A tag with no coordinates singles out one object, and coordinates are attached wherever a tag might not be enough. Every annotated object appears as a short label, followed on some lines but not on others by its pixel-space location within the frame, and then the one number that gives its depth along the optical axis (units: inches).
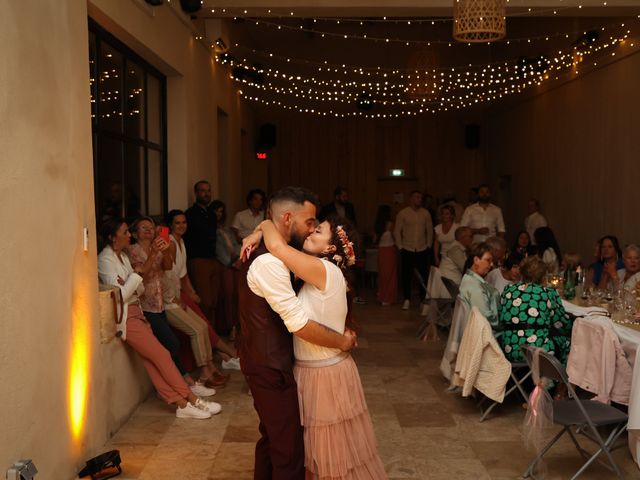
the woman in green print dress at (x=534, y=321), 213.3
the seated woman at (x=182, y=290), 247.9
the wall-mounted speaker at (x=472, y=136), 669.9
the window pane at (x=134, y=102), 260.7
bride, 125.6
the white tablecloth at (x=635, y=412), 160.4
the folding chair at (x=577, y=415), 160.7
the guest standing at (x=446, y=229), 398.6
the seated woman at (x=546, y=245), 337.4
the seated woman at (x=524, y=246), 346.9
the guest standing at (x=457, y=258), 330.0
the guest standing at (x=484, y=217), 403.9
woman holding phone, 227.1
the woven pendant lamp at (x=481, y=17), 259.4
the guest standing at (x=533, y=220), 462.0
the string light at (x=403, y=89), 561.0
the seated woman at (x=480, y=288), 229.3
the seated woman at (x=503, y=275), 275.4
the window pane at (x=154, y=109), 293.7
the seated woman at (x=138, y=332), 204.8
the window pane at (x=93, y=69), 217.8
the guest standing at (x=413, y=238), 430.9
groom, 125.7
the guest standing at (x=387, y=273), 442.0
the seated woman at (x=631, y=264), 253.5
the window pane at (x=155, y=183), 296.7
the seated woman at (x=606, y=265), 275.7
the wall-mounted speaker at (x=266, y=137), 627.2
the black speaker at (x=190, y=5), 295.3
